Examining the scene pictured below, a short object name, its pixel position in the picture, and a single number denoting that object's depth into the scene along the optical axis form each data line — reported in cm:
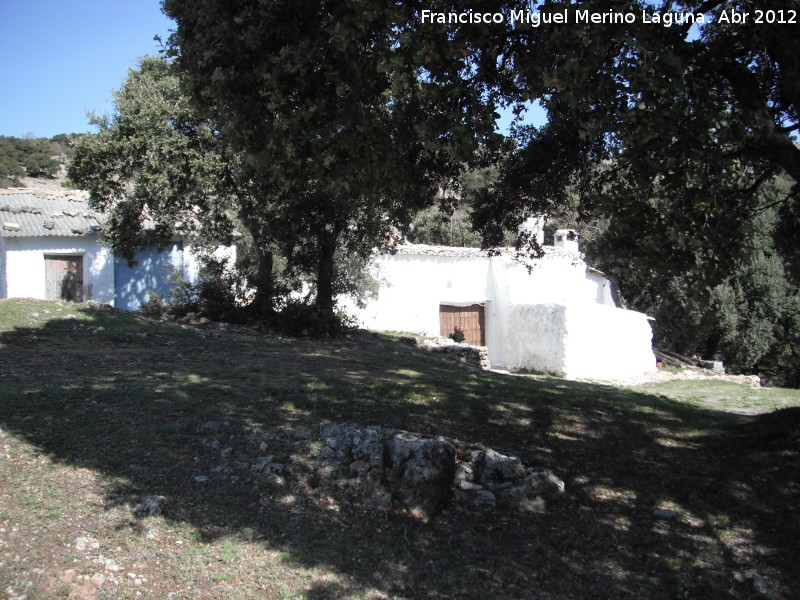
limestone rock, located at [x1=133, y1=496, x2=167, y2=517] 462
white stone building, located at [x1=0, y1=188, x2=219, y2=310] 1911
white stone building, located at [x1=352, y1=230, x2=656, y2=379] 2048
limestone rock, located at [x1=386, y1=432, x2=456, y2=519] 531
